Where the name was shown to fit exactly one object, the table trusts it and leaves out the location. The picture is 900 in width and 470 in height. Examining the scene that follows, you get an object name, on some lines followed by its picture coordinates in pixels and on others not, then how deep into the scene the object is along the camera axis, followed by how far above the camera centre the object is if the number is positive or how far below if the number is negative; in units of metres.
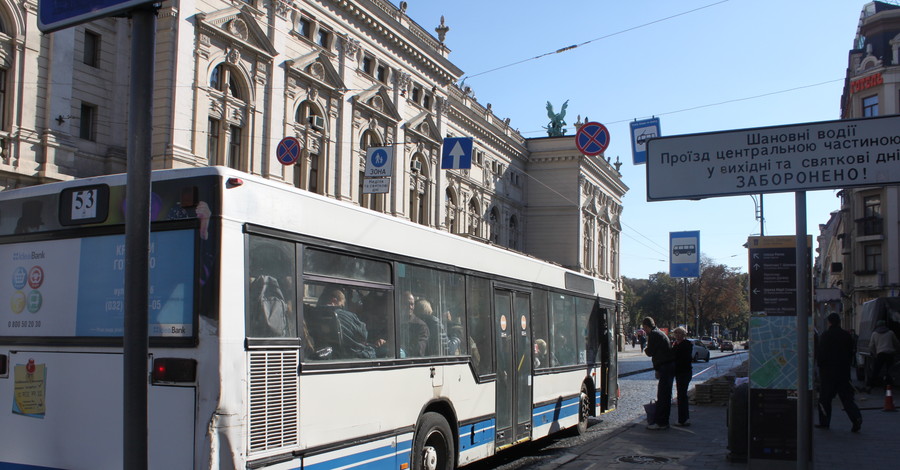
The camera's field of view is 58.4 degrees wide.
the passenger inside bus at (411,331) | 7.82 -0.31
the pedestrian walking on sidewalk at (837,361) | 12.96 -0.92
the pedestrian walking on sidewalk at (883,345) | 19.84 -1.01
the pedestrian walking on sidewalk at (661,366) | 13.37 -1.06
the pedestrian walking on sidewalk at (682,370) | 13.98 -1.17
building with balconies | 49.06 +7.09
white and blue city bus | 5.44 -0.24
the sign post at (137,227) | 4.13 +0.37
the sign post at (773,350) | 8.52 -0.50
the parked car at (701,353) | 48.00 -2.97
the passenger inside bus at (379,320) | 7.18 -0.18
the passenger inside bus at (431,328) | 8.20 -0.29
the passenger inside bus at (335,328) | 6.43 -0.24
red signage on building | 49.28 +13.76
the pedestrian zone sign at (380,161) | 25.73 +4.45
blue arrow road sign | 26.73 +4.96
